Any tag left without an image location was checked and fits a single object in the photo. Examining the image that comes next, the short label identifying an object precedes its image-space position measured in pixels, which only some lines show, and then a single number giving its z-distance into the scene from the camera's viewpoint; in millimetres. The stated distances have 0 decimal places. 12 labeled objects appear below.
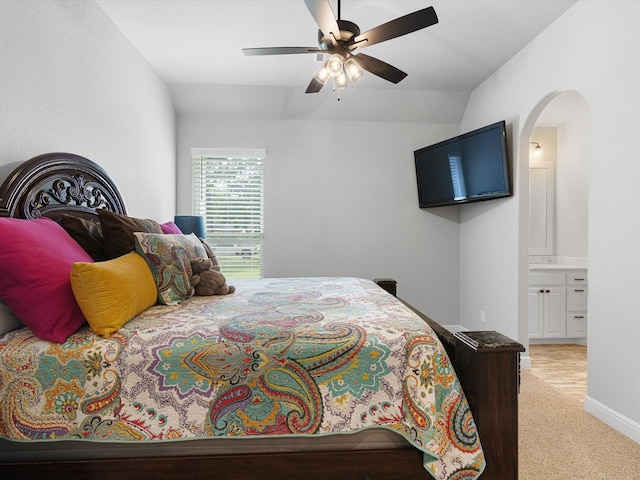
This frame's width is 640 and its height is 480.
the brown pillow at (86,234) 1927
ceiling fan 1868
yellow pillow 1419
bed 1316
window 4387
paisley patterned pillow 1890
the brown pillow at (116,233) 1947
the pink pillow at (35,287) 1398
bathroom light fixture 4676
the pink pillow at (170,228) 2672
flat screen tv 3377
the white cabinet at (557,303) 4043
